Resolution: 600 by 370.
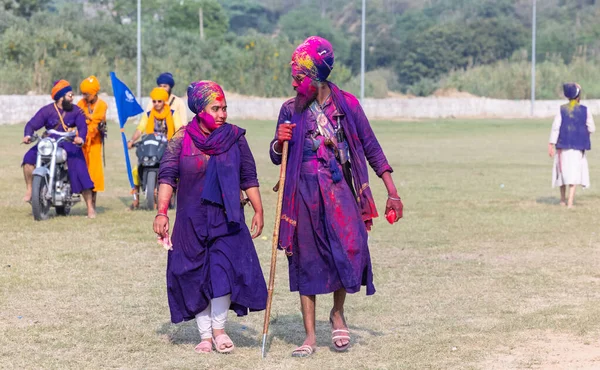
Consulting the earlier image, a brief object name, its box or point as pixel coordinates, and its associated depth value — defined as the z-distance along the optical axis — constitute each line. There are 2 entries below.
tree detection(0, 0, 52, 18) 74.62
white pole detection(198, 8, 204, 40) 89.88
